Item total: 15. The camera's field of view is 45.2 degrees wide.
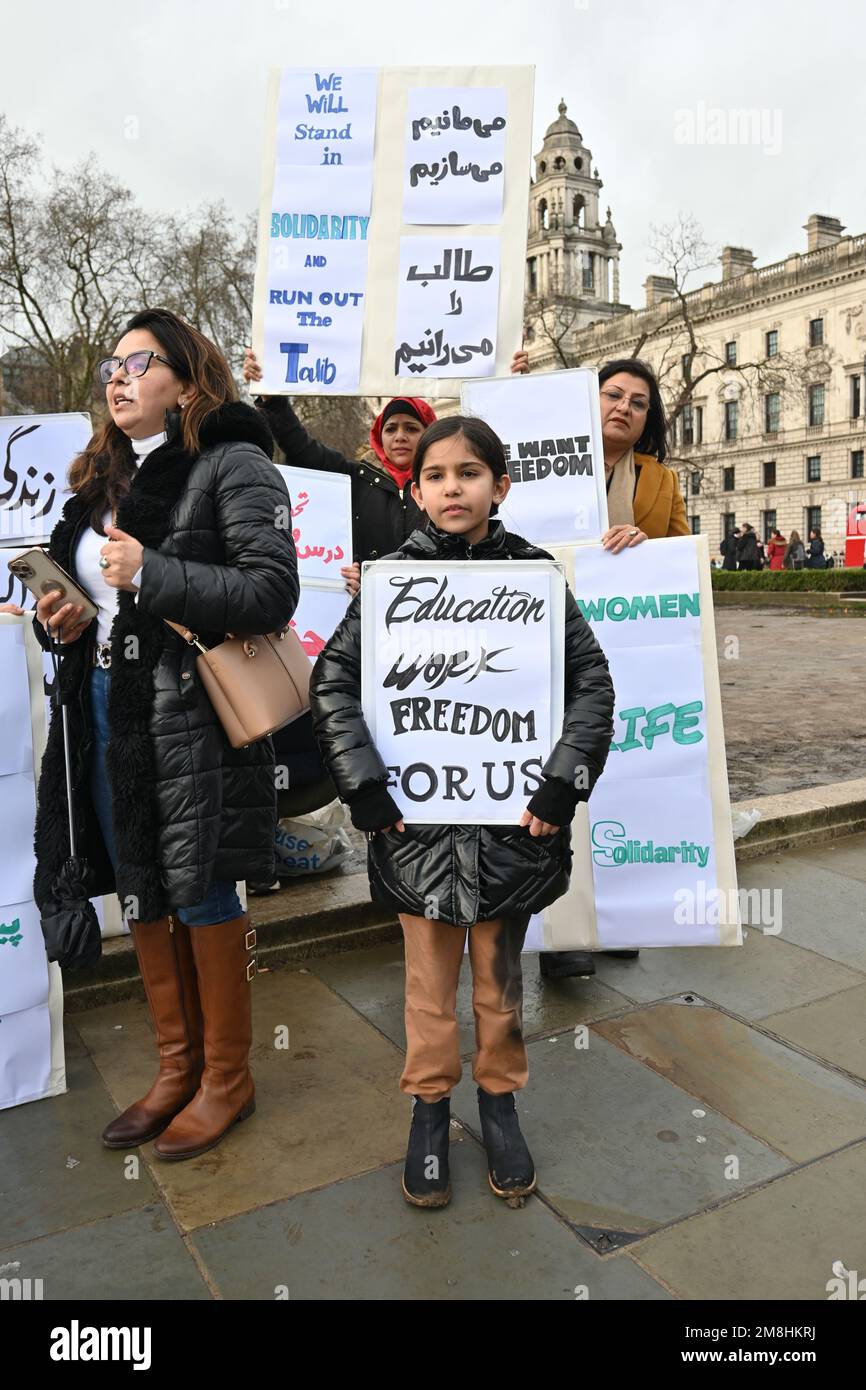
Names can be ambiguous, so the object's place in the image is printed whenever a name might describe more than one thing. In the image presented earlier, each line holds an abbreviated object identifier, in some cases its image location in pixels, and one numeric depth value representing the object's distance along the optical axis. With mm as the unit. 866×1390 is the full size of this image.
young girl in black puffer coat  2406
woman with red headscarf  3930
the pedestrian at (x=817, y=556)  32500
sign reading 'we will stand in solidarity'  3688
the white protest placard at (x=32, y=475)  3717
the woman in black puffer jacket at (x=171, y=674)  2477
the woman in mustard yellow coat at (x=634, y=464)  3715
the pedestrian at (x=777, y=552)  35625
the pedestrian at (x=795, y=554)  35156
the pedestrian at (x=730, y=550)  35906
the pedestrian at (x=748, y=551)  32281
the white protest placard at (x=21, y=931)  2898
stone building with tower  50531
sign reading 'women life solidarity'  3592
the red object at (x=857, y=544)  32088
